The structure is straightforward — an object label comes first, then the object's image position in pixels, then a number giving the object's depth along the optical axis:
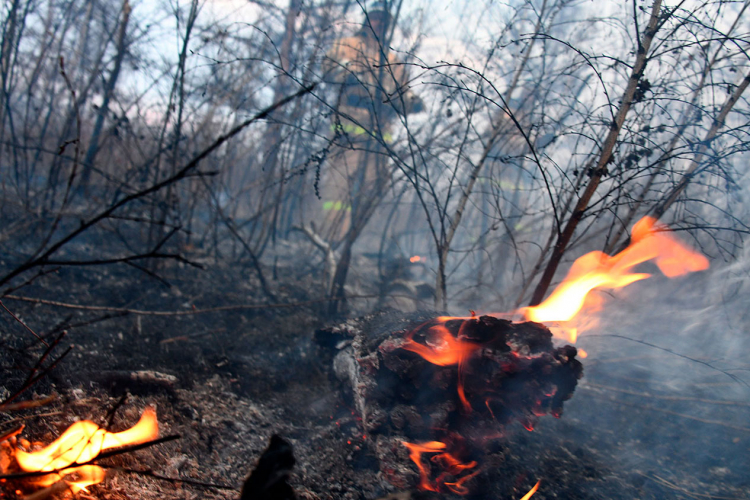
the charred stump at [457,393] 2.96
